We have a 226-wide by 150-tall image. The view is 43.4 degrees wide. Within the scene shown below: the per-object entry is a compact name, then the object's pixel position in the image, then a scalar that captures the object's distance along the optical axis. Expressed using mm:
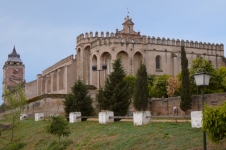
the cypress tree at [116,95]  19266
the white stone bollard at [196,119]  12547
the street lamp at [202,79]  9523
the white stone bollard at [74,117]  20633
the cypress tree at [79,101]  21484
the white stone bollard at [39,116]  26016
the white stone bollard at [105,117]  17875
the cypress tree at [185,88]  24125
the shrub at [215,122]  8656
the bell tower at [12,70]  90250
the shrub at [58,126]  15191
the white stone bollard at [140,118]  15492
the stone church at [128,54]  42719
